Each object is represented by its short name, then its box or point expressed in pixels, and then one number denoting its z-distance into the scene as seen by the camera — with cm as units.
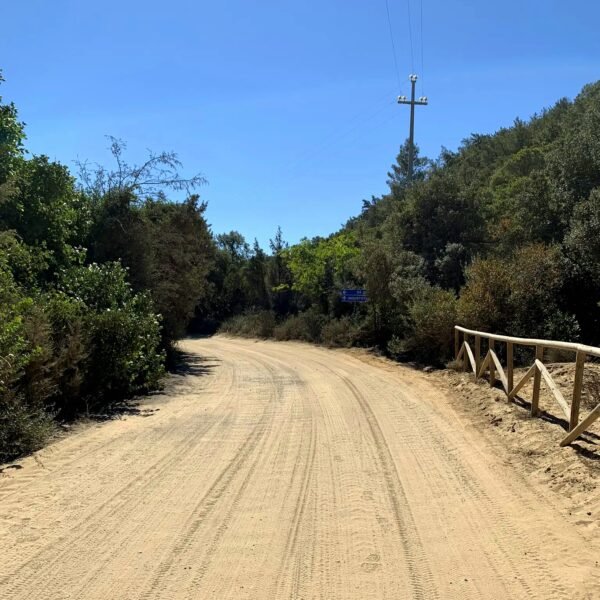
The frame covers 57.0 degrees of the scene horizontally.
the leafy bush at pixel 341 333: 2855
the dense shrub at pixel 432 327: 1817
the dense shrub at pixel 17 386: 762
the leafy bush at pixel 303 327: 3319
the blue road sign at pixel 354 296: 2715
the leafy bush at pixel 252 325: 3872
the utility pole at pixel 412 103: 4222
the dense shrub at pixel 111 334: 1154
